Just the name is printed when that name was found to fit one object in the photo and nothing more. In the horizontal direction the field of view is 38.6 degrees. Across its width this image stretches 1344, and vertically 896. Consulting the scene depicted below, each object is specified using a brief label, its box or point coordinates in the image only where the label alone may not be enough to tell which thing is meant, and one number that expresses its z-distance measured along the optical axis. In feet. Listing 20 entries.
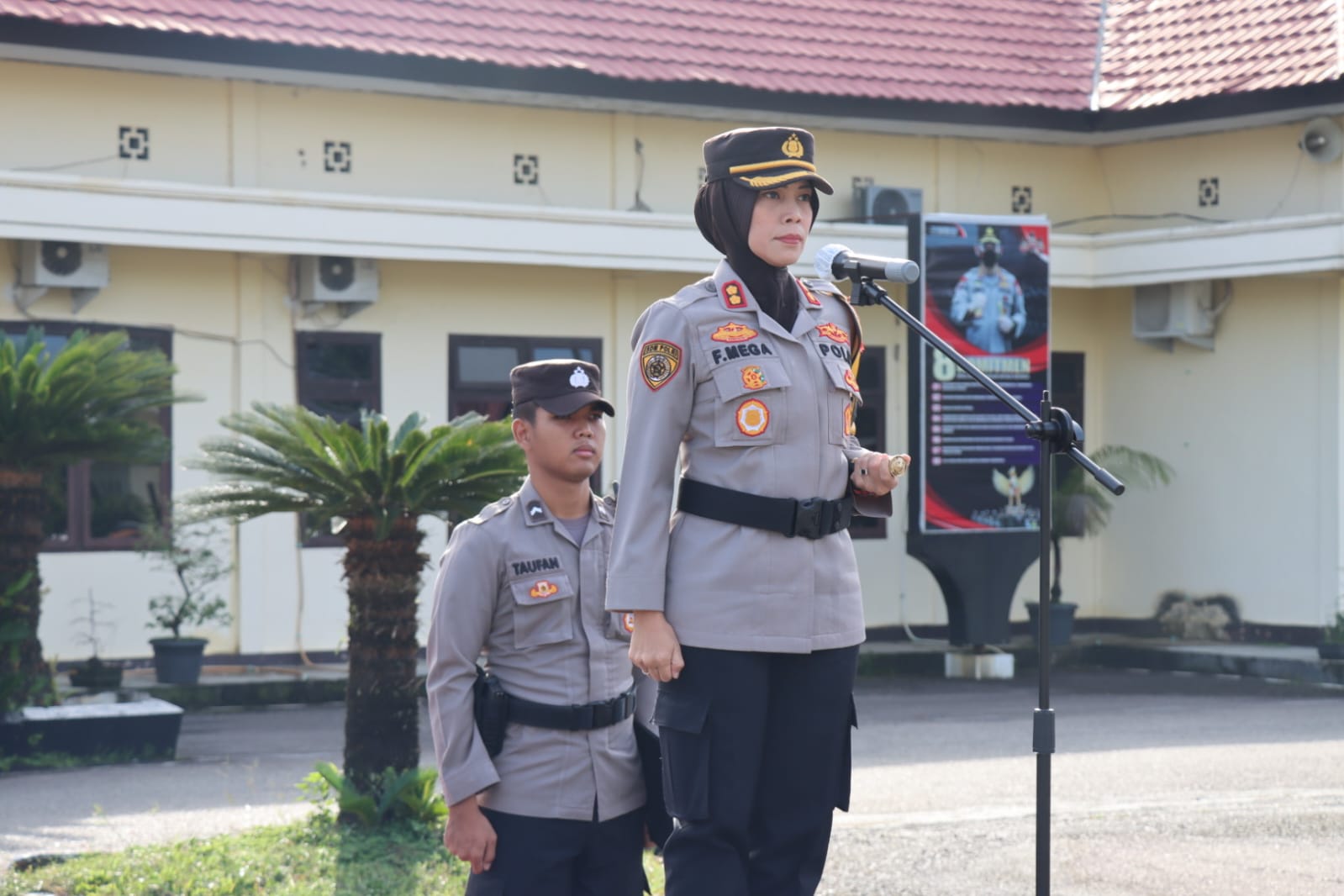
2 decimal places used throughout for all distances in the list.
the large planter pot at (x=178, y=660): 47.06
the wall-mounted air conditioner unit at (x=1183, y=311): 57.82
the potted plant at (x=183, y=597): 47.16
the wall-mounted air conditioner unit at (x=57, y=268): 46.50
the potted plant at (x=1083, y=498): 57.98
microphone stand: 15.90
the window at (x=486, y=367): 53.57
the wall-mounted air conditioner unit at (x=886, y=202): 57.11
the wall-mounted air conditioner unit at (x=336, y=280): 50.14
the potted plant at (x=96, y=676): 42.91
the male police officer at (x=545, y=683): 15.17
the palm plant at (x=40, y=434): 35.73
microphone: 15.84
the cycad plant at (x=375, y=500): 26.53
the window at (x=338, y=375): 51.42
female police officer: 13.58
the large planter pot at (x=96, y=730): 35.81
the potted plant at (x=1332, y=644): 51.06
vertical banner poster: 51.42
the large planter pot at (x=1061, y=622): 57.41
